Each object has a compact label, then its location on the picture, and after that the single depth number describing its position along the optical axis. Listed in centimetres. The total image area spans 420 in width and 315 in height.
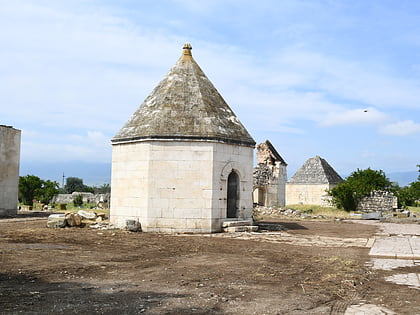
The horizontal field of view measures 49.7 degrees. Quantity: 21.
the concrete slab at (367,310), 543
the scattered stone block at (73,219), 1633
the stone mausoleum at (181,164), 1540
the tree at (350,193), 3155
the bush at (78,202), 3531
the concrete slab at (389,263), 896
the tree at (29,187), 3525
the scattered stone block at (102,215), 1831
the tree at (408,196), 4291
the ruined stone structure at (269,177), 3391
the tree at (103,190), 6964
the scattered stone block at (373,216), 2600
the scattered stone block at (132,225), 1531
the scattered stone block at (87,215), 1775
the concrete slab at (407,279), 724
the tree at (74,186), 7612
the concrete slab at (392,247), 1029
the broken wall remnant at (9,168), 2306
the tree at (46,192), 3694
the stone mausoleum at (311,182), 4538
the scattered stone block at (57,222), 1598
